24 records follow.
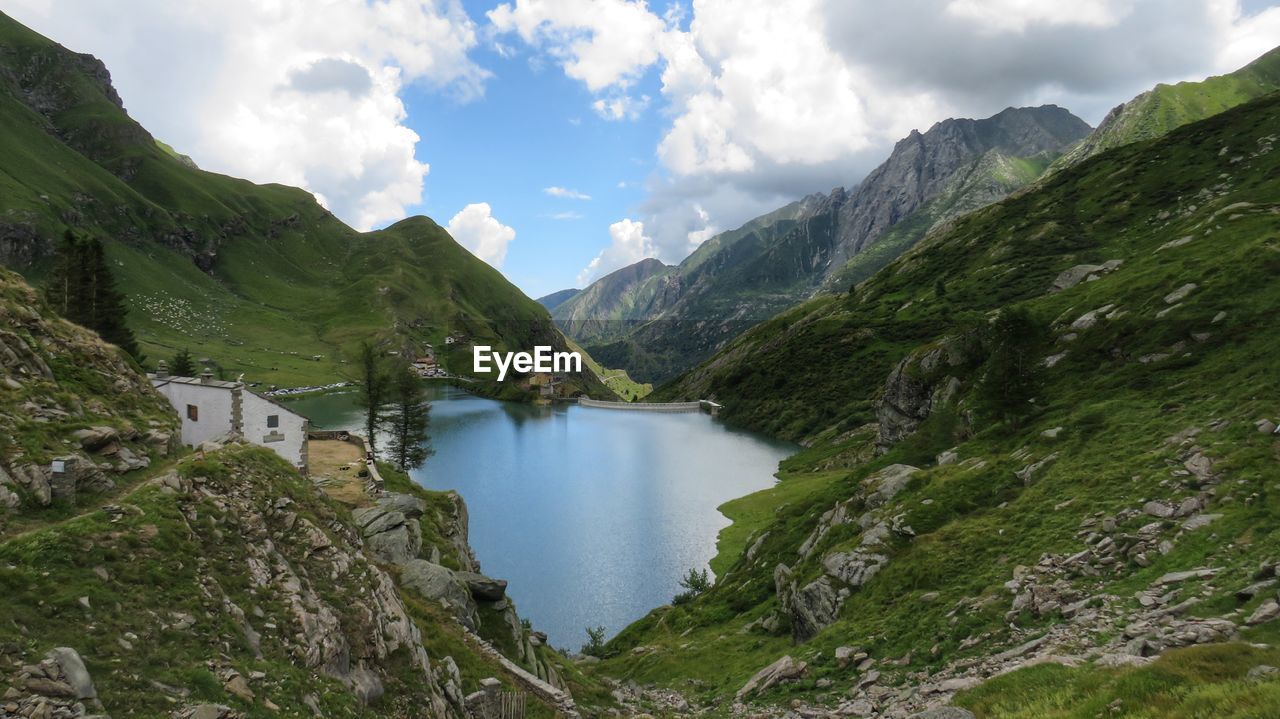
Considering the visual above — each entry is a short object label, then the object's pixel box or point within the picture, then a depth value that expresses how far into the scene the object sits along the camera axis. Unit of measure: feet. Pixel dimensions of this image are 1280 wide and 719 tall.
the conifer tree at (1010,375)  136.36
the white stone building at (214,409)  118.62
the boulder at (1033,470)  106.32
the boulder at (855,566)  109.19
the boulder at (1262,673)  36.65
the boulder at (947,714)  48.39
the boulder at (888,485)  135.23
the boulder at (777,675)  88.43
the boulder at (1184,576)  57.88
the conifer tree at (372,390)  240.32
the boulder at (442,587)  94.89
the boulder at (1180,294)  145.69
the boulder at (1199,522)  67.10
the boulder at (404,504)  124.02
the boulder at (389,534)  103.71
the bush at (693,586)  198.61
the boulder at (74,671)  36.32
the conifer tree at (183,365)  274.57
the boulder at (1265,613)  46.03
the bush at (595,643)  169.17
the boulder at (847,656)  83.25
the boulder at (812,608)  109.29
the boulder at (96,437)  67.97
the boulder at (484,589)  108.06
